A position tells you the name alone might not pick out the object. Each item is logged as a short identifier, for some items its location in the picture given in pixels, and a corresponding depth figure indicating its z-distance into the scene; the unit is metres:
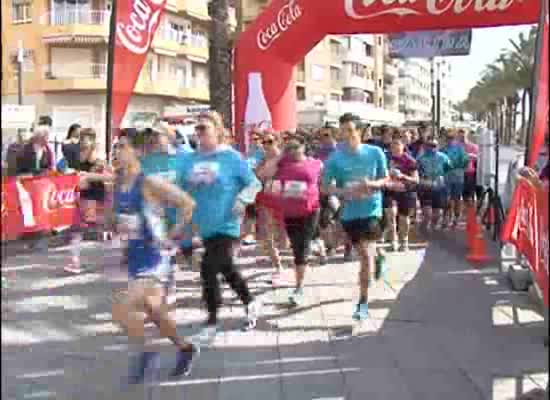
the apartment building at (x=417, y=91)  132.25
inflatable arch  11.63
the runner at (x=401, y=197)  10.87
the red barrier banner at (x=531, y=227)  4.41
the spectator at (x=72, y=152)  9.62
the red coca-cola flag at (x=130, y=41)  9.77
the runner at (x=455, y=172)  13.48
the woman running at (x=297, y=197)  7.78
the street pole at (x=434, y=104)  38.50
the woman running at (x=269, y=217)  8.63
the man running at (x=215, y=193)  6.20
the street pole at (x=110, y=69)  9.82
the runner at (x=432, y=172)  12.90
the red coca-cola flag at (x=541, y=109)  4.19
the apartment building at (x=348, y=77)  56.30
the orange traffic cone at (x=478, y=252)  10.28
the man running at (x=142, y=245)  5.12
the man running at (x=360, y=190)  7.01
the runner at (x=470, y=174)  13.88
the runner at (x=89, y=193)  8.69
